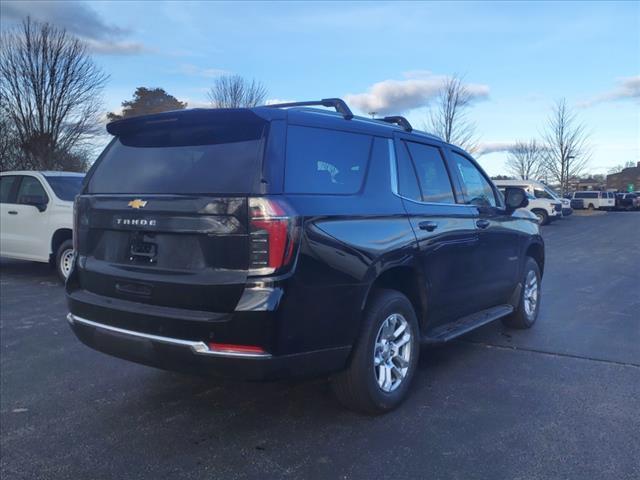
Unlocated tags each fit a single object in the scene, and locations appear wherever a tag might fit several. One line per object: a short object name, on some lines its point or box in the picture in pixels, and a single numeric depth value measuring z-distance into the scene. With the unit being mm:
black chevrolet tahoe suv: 3002
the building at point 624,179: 103688
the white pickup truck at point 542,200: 26844
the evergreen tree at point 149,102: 33188
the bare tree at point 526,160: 61662
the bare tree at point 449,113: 28077
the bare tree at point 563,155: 42469
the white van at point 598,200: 48156
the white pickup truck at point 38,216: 8664
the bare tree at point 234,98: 25125
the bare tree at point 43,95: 21469
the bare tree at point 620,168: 111962
